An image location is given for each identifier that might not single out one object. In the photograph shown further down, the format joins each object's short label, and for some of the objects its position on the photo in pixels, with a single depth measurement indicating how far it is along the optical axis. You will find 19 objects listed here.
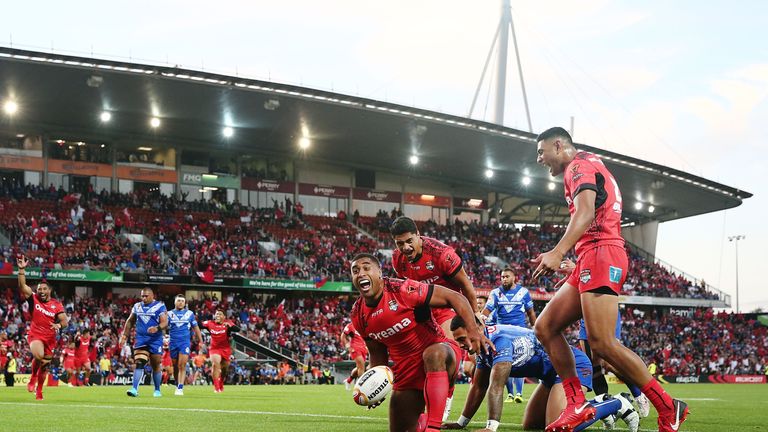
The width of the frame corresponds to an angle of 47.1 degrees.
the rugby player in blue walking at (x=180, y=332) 23.30
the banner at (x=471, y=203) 64.75
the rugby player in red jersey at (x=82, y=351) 33.22
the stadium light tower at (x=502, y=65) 58.16
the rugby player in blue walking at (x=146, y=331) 19.95
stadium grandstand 42.19
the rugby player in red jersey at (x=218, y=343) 25.20
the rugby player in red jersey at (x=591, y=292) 7.39
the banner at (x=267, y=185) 55.75
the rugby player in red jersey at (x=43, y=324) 19.19
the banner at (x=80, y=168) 49.75
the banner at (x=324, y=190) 57.84
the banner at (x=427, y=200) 62.34
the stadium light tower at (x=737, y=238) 88.25
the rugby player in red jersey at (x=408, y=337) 7.75
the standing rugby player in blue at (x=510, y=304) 17.05
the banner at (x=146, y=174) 51.75
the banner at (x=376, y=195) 60.03
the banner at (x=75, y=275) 40.53
